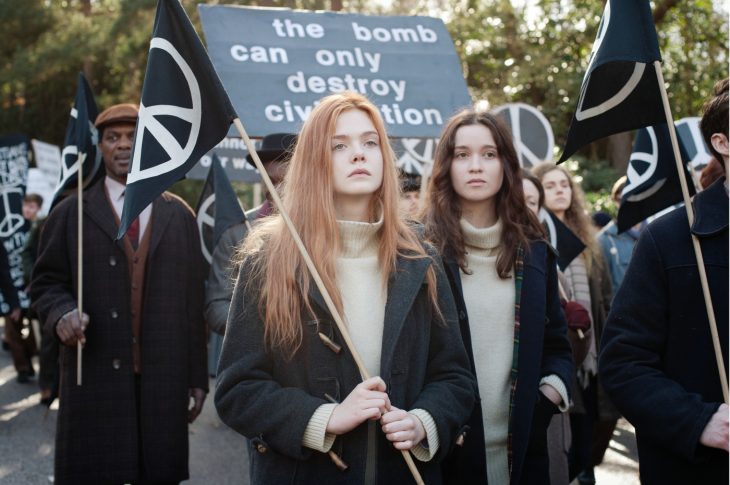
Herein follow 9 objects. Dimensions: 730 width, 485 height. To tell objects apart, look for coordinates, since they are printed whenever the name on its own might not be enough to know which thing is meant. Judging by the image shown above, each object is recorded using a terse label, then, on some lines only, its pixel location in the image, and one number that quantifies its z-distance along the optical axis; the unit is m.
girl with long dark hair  3.47
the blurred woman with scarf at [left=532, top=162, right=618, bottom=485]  5.71
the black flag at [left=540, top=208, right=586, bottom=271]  4.97
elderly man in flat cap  4.57
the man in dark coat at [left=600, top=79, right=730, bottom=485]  2.74
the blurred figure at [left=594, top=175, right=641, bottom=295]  7.51
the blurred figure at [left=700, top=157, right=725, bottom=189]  3.72
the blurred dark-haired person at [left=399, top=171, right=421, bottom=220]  6.07
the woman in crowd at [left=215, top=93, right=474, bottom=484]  2.76
